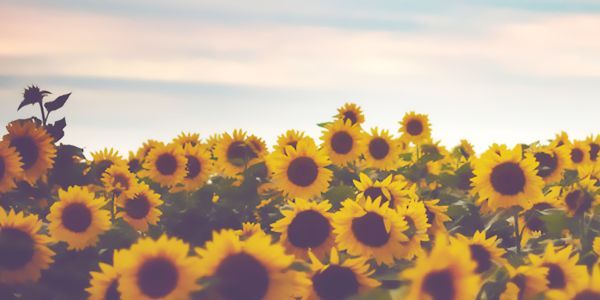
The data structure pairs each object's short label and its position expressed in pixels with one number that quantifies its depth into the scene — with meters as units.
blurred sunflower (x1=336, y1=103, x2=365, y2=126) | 11.88
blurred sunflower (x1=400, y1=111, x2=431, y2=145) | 13.06
